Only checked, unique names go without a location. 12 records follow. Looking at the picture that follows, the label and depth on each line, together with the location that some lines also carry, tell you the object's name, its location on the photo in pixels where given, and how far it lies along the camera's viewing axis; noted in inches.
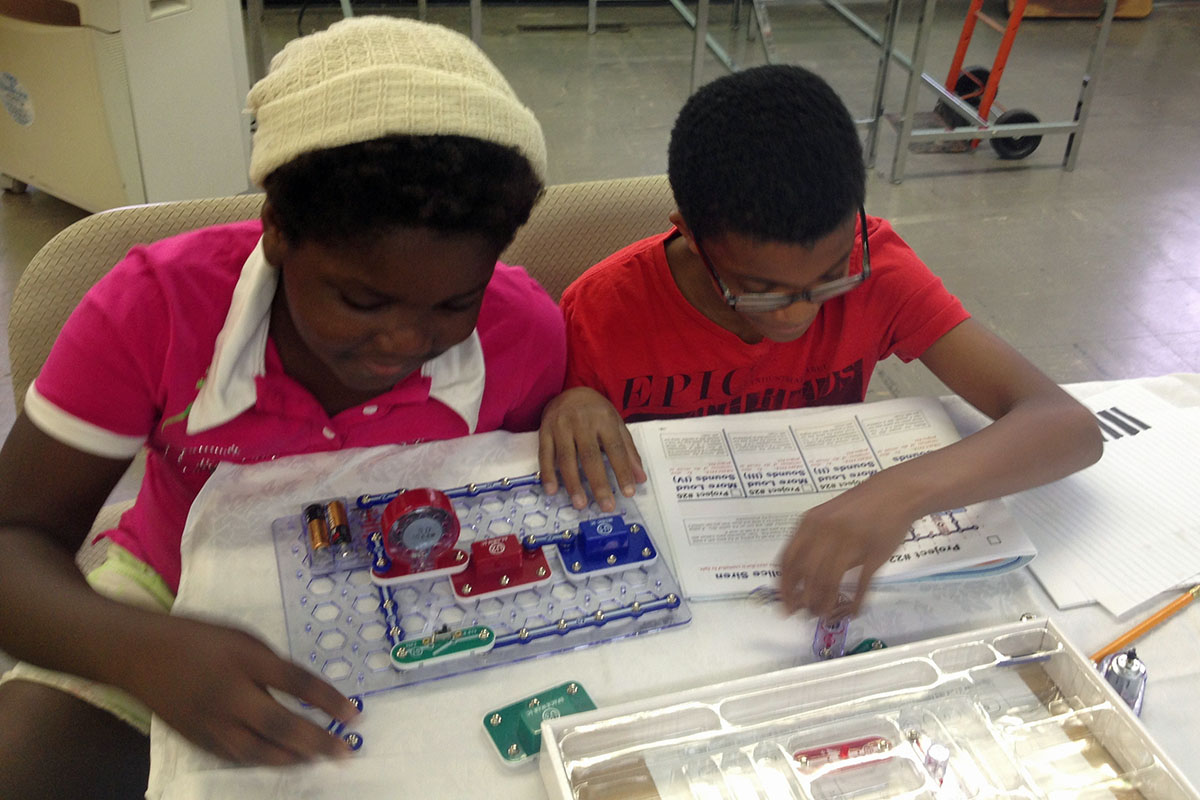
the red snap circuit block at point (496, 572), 30.7
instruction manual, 33.4
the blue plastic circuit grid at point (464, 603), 28.9
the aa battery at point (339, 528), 32.1
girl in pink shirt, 27.2
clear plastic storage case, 25.8
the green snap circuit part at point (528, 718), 26.5
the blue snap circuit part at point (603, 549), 32.0
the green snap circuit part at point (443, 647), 28.3
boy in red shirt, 34.3
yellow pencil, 30.8
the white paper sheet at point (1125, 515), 33.1
